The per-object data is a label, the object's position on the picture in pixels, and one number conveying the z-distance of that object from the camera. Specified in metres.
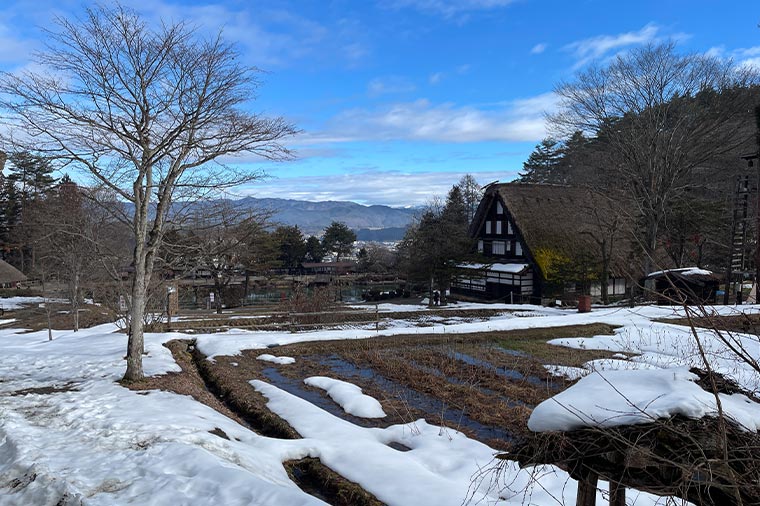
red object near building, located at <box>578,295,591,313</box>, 24.78
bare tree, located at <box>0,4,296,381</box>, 8.98
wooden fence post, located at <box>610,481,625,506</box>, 3.18
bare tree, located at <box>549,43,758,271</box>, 23.58
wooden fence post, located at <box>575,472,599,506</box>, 3.14
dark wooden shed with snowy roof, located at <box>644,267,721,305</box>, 22.44
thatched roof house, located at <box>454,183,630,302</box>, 31.42
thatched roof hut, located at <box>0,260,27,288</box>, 38.69
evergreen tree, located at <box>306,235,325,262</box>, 62.75
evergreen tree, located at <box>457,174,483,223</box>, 61.31
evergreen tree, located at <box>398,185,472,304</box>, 31.56
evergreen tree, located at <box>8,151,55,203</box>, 46.81
